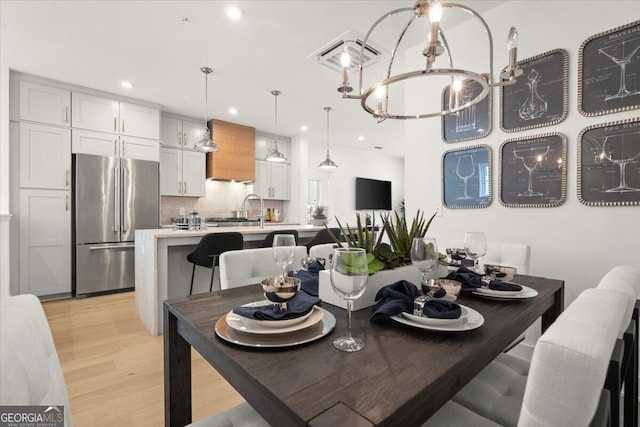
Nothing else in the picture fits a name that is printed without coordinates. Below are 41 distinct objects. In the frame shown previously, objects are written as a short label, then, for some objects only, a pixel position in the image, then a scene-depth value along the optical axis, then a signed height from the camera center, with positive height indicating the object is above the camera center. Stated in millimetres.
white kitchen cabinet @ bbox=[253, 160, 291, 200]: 5859 +588
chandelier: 1071 +607
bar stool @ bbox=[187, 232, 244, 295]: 2619 -324
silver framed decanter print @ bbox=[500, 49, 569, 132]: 2008 +811
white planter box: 1035 -257
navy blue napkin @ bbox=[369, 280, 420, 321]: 864 -267
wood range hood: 5113 +964
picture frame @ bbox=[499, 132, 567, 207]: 2014 +286
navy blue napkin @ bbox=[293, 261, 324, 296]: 1193 -276
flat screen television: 7383 +418
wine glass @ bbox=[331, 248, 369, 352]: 726 -157
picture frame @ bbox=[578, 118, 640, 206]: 1743 +288
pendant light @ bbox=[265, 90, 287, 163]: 4266 +767
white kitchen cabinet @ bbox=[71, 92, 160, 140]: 3787 +1209
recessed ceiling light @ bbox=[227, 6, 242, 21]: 2369 +1540
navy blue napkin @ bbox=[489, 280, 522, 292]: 1156 -283
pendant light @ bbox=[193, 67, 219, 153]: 3611 +775
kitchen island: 2518 -532
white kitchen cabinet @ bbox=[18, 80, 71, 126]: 3455 +1209
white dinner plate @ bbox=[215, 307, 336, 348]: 730 -314
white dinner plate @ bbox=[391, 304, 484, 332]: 802 -302
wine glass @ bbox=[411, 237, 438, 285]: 1022 -138
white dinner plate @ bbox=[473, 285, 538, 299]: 1124 -303
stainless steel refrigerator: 3709 -83
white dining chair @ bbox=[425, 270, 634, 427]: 437 -225
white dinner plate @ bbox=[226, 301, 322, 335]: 778 -302
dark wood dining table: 527 -325
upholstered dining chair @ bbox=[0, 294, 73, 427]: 483 -272
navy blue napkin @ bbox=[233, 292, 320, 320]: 813 -277
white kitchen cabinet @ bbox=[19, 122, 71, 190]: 3455 +606
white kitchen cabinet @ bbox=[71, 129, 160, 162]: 3784 +830
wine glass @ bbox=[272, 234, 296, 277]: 1265 -161
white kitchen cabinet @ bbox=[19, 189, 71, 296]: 3453 -376
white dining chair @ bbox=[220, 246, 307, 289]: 1475 -287
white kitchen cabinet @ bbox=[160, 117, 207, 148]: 4758 +1241
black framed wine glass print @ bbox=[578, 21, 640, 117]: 1752 +834
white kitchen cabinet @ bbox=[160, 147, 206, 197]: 4742 +594
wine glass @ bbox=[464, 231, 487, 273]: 1407 -151
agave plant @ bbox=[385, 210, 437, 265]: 1231 -112
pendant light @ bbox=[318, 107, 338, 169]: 4945 +748
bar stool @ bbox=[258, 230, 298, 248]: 2948 -263
